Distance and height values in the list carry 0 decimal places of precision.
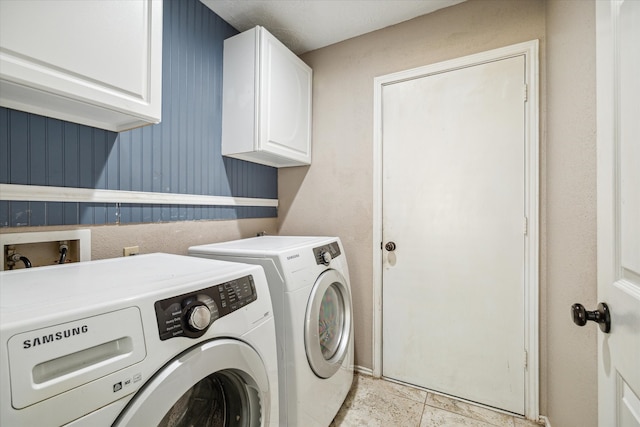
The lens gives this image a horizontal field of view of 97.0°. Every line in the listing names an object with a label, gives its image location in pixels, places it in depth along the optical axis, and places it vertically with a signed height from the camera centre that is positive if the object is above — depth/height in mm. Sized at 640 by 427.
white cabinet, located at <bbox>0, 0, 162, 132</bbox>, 831 +513
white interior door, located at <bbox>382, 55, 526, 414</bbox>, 1638 -104
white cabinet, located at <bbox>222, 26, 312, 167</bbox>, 1750 +757
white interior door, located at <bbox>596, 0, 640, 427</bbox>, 615 +19
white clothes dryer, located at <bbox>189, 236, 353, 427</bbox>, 1245 -516
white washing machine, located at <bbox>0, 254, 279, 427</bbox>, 496 -288
